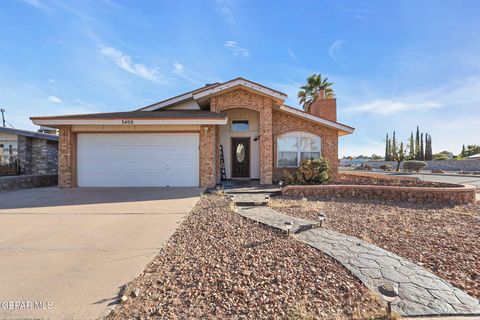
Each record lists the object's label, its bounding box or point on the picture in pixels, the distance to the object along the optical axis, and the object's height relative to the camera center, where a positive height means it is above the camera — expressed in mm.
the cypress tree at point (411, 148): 34831 +2046
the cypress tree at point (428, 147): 37134 +2338
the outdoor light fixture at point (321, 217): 4848 -1291
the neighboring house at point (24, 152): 12055 +520
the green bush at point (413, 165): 25602 -598
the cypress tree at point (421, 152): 36503 +1424
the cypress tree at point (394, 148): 37234 +2096
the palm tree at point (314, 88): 23531 +8072
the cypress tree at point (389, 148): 40788 +2393
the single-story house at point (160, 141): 9484 +913
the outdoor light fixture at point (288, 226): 4262 -1311
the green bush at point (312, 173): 9148 -555
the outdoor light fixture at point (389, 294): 2116 -1341
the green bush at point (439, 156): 36931 +737
